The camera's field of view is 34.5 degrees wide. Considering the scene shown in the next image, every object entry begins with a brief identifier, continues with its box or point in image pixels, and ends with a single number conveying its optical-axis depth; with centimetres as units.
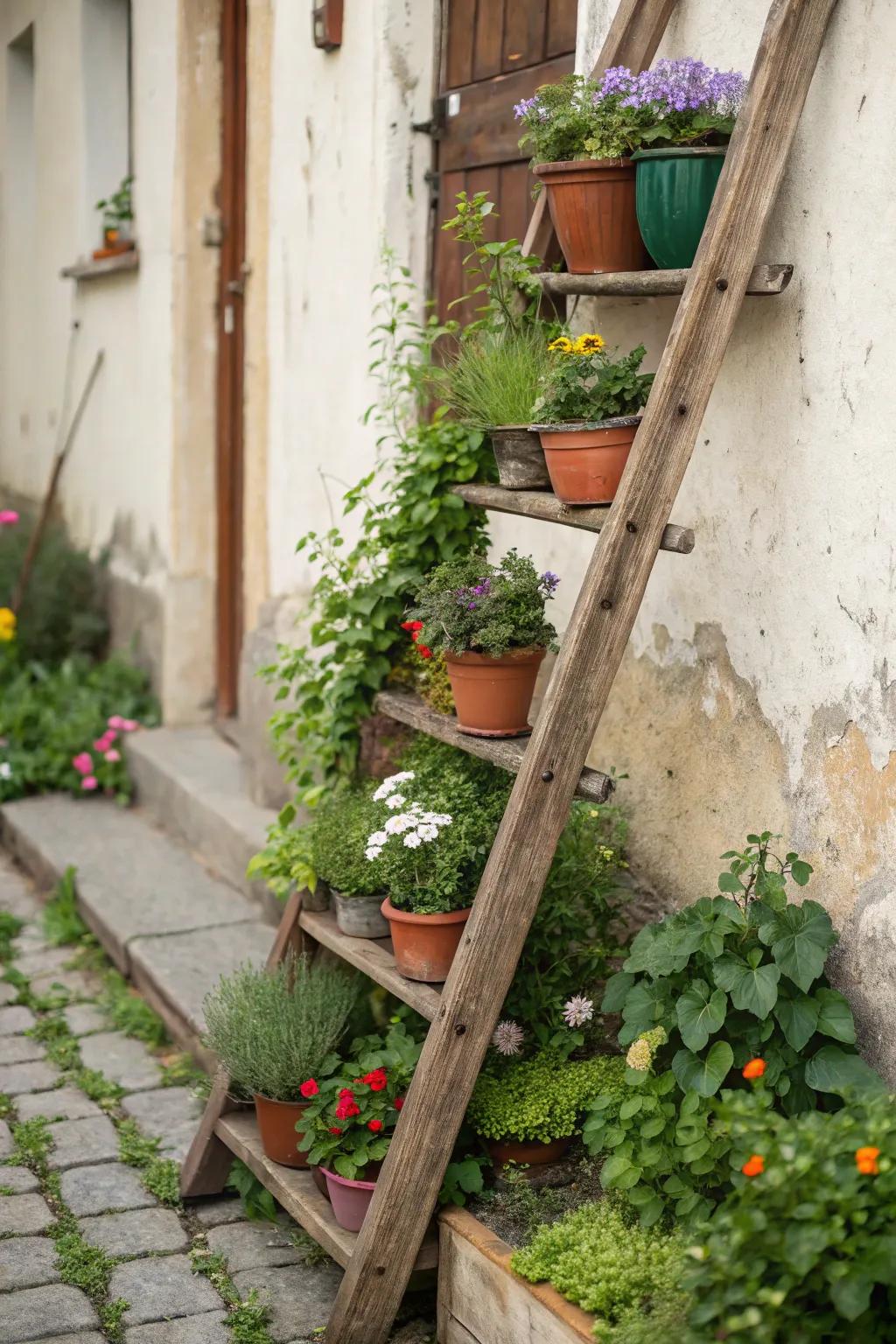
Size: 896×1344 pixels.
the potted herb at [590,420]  269
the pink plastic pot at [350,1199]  289
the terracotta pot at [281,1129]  314
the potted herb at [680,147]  268
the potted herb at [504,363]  295
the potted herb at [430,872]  291
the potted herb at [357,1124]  292
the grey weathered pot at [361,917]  321
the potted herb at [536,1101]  288
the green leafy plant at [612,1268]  236
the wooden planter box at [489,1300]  248
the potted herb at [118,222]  704
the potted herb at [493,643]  288
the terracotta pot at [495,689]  289
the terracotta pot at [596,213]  281
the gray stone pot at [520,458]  291
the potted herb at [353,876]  320
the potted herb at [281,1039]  314
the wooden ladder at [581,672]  256
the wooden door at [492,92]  381
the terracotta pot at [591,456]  268
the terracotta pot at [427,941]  289
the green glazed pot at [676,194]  268
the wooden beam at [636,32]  306
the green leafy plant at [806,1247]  203
